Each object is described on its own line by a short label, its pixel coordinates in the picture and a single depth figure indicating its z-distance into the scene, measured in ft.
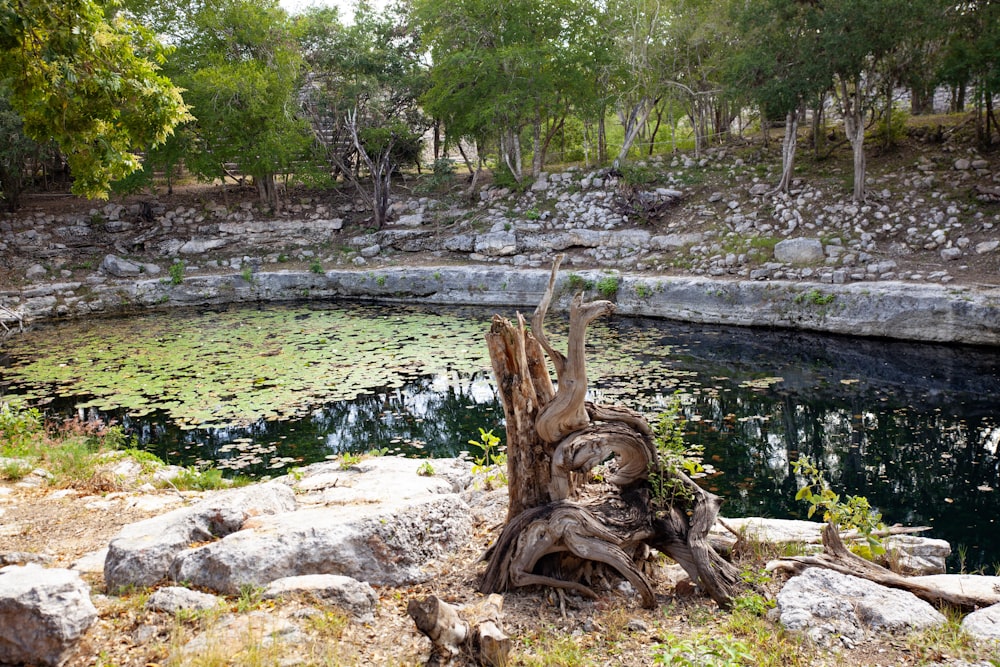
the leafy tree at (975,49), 48.42
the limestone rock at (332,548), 13.47
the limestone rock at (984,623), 11.96
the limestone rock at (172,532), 13.61
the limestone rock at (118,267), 67.46
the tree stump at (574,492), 13.76
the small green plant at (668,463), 14.19
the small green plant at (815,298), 46.29
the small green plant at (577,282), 56.78
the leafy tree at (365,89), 75.51
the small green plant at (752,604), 13.14
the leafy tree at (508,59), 70.13
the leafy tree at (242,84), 68.95
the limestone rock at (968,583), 13.67
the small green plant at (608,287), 55.47
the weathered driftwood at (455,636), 10.54
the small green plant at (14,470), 21.39
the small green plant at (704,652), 10.56
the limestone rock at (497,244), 66.28
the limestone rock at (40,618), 10.36
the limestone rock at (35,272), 65.21
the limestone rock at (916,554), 15.88
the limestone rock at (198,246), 72.49
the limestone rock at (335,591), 12.61
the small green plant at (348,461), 22.84
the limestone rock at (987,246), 46.44
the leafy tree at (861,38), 48.52
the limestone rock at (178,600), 12.29
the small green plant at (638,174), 68.18
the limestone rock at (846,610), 12.23
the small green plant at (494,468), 20.06
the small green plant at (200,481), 22.68
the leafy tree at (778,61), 53.31
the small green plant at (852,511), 14.22
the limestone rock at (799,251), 51.65
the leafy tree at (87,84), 17.56
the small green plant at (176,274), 65.41
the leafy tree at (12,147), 66.39
